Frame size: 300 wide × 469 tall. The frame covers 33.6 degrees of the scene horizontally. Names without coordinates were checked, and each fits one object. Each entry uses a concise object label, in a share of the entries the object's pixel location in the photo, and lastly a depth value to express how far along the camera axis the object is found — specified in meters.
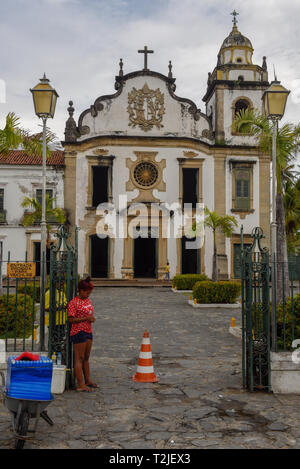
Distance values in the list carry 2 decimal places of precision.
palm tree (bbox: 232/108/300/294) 12.19
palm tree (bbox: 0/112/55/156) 11.34
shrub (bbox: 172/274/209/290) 22.00
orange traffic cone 6.89
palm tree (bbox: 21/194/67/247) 22.72
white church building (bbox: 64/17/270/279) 26.03
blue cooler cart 4.51
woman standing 6.27
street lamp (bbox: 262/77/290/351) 8.47
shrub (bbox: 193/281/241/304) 16.41
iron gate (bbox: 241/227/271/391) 6.40
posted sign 6.82
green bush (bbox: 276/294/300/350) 7.21
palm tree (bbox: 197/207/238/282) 20.13
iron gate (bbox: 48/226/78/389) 6.37
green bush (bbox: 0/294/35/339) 8.57
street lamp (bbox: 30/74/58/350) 8.75
